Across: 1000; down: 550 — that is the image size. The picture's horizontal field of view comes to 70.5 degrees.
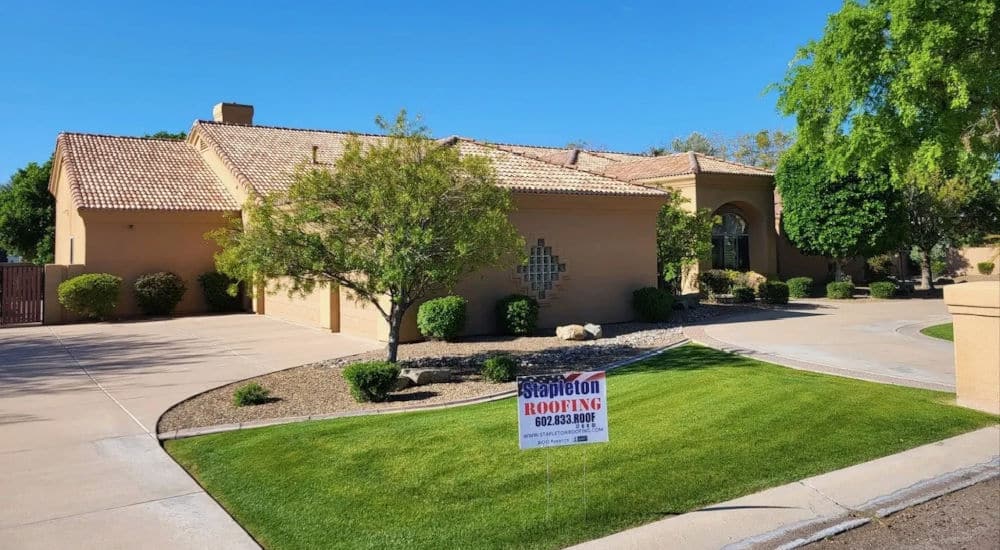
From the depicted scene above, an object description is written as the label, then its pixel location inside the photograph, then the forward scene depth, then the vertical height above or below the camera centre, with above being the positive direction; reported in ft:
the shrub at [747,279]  85.61 +1.14
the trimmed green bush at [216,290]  79.87 +0.63
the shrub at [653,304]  60.48 -1.24
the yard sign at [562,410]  17.62 -3.00
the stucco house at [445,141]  57.31 +8.20
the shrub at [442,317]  49.39 -1.74
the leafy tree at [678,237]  72.74 +5.37
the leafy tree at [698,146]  214.69 +44.11
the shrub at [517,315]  52.54 -1.76
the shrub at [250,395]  31.99 -4.57
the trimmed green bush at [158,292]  75.57 +0.44
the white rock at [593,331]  51.62 -2.98
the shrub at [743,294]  82.28 -0.68
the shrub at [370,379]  32.27 -3.95
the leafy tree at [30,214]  120.26 +14.31
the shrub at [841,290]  87.20 -0.38
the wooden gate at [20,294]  70.13 +0.42
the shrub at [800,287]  89.51 +0.07
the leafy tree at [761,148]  193.16 +40.02
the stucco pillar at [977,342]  28.30 -2.34
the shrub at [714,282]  87.20 +0.82
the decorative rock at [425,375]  36.50 -4.35
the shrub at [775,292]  80.74 -0.47
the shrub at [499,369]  36.42 -4.02
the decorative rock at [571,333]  50.44 -3.03
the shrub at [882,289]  86.07 -0.33
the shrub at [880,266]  107.34 +3.11
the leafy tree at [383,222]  35.83 +3.68
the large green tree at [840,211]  84.69 +9.23
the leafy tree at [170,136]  133.59 +30.53
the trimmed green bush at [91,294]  69.87 +0.31
